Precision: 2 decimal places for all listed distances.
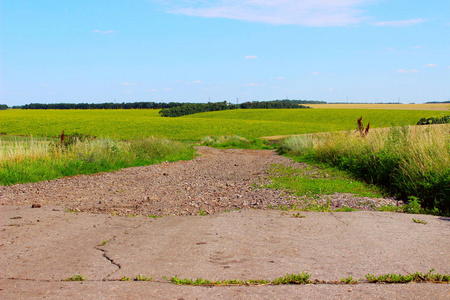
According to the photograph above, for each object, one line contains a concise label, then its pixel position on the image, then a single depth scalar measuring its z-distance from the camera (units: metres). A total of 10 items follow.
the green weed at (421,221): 6.65
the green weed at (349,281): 4.13
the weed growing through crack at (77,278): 4.28
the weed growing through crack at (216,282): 4.10
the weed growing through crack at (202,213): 7.68
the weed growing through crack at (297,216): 7.08
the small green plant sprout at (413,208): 7.86
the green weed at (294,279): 4.11
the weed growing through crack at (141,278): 4.21
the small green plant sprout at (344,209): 7.83
